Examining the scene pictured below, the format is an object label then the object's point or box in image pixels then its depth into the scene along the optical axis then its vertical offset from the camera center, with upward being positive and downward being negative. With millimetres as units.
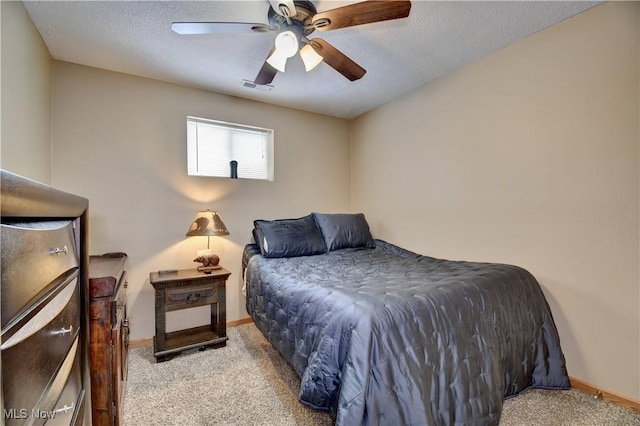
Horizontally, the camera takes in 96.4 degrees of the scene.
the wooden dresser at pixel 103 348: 1140 -536
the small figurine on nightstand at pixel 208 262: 2648 -428
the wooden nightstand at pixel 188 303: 2281 -724
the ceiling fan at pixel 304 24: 1482 +1067
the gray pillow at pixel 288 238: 2645 -219
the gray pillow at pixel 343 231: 2959 -166
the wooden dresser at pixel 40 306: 471 -186
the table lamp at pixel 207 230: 2613 -132
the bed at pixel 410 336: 1193 -619
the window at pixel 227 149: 2967 +737
